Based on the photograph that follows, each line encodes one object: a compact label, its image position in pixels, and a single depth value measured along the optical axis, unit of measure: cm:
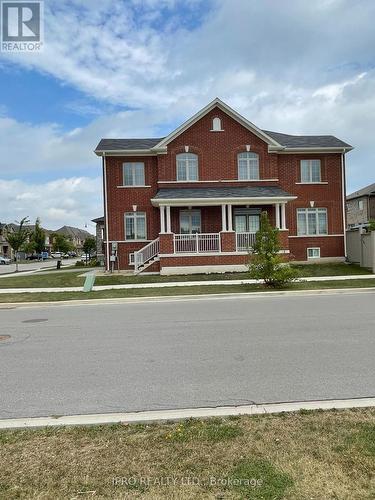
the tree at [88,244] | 5502
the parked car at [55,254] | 10020
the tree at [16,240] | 3906
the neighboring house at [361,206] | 5381
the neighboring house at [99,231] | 3999
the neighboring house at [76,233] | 13338
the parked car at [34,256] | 8322
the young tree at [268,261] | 1679
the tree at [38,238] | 6902
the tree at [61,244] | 8369
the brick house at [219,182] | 2500
